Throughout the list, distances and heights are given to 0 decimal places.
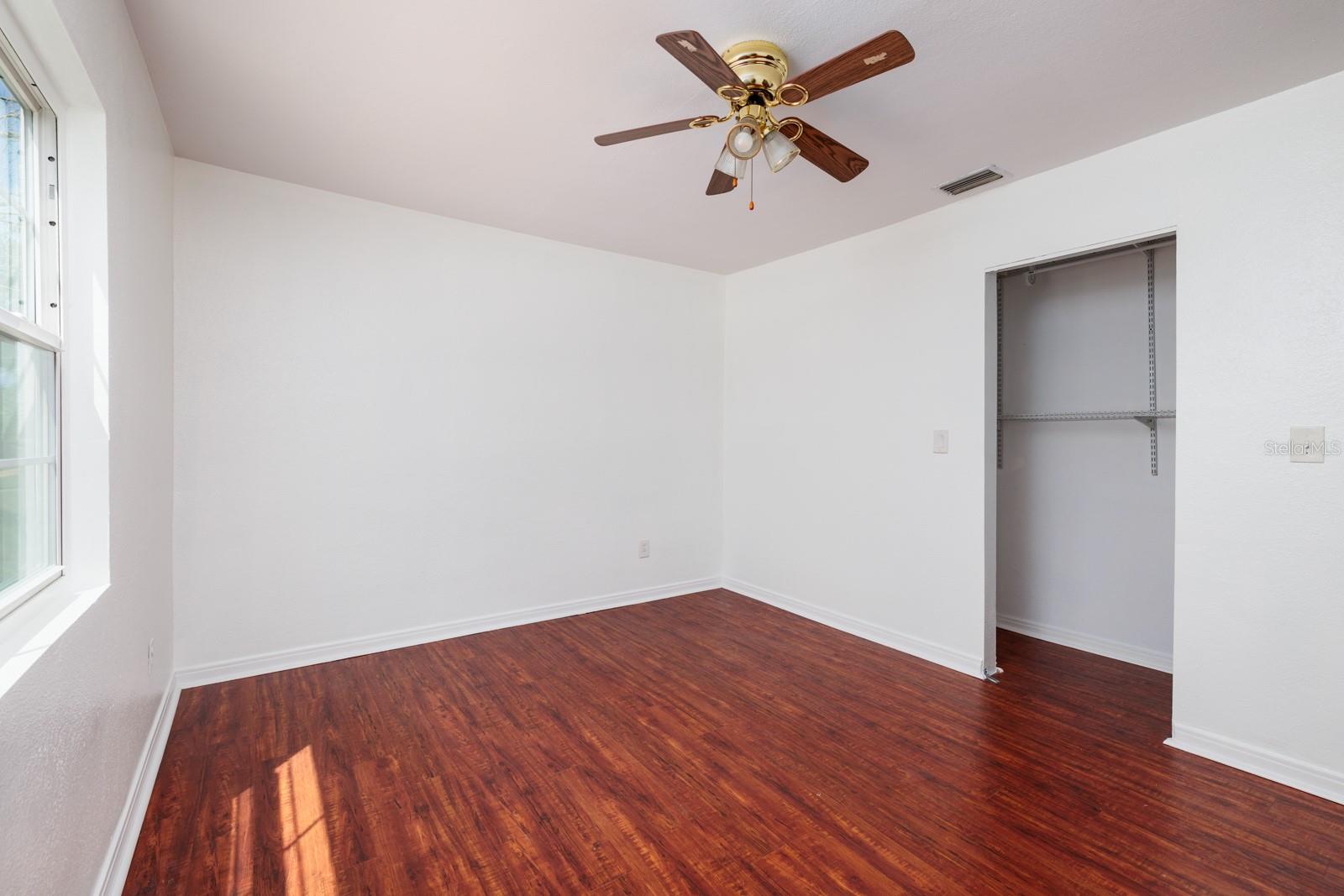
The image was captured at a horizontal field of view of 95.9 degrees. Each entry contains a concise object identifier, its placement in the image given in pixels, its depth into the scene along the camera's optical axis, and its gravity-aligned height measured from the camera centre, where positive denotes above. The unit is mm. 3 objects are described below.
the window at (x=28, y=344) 1308 +242
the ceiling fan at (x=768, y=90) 1628 +1063
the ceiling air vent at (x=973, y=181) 2875 +1287
